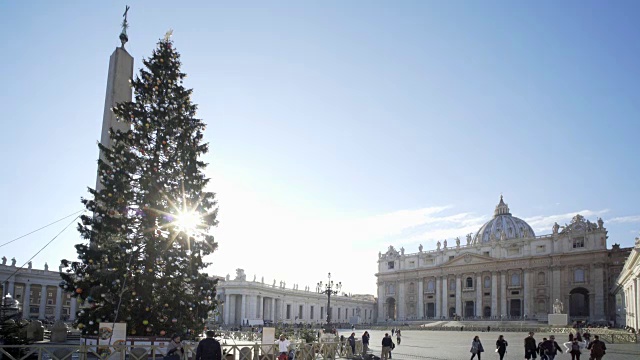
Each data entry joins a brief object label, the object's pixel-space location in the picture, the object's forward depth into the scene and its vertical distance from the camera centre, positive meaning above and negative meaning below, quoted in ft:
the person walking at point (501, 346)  62.25 -7.71
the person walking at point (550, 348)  59.06 -7.30
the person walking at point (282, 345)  57.47 -7.72
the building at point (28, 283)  172.96 -6.21
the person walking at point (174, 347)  42.86 -6.22
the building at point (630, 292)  124.47 -2.40
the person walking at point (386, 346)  75.92 -9.92
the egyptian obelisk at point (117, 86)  65.46 +22.07
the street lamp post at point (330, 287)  164.55 -3.95
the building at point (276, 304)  249.55 -16.92
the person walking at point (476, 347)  67.87 -8.60
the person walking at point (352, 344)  85.25 -10.89
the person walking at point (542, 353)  59.23 -7.90
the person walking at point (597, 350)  58.34 -7.26
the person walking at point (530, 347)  59.79 -7.38
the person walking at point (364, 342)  85.25 -10.58
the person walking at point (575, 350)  63.98 -8.07
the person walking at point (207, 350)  33.12 -4.88
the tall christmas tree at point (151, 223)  56.75 +5.05
